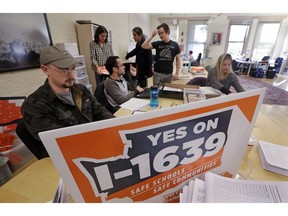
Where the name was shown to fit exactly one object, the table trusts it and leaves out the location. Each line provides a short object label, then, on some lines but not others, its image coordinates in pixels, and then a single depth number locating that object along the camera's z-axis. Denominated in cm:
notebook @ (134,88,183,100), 174
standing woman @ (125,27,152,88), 287
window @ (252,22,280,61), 754
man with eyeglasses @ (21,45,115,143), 101
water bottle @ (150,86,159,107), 153
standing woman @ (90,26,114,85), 287
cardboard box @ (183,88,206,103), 142
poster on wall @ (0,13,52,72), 190
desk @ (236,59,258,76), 704
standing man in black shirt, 259
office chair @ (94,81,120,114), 182
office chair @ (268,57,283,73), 699
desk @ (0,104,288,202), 66
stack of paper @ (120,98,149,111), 152
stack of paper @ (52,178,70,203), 44
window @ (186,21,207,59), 800
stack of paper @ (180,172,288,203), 47
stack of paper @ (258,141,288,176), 76
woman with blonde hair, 208
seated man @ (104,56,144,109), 181
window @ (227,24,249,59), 782
